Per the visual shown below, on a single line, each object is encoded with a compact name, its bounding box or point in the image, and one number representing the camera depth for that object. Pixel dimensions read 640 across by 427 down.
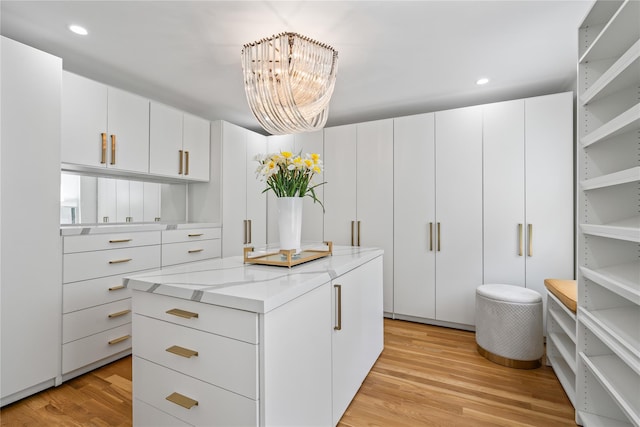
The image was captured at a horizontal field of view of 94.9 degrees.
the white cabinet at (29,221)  1.76
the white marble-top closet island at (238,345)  1.01
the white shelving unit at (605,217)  1.26
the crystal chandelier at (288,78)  1.64
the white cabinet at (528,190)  2.62
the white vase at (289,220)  1.64
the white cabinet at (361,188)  3.34
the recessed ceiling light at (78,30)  1.94
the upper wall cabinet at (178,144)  2.85
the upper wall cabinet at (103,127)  2.19
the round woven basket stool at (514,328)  2.21
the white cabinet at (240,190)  3.43
